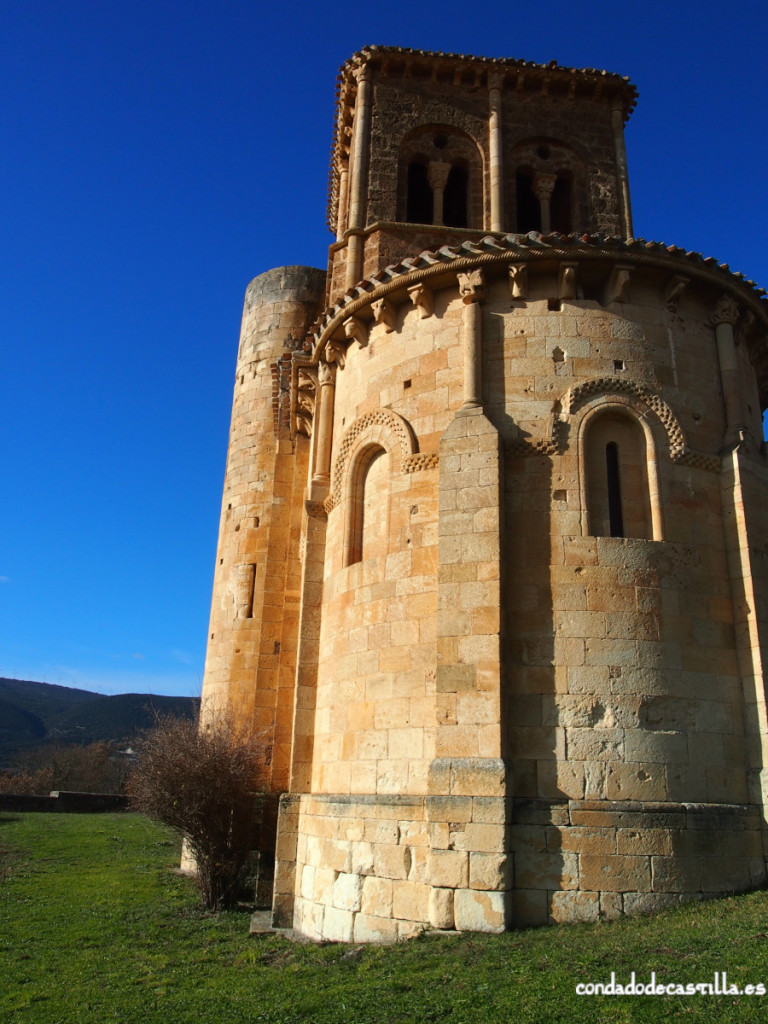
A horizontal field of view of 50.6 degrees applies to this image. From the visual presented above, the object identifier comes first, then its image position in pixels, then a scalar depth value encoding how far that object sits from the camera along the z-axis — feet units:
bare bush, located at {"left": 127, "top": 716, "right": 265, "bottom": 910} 43.50
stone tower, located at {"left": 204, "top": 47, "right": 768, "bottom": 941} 28.86
